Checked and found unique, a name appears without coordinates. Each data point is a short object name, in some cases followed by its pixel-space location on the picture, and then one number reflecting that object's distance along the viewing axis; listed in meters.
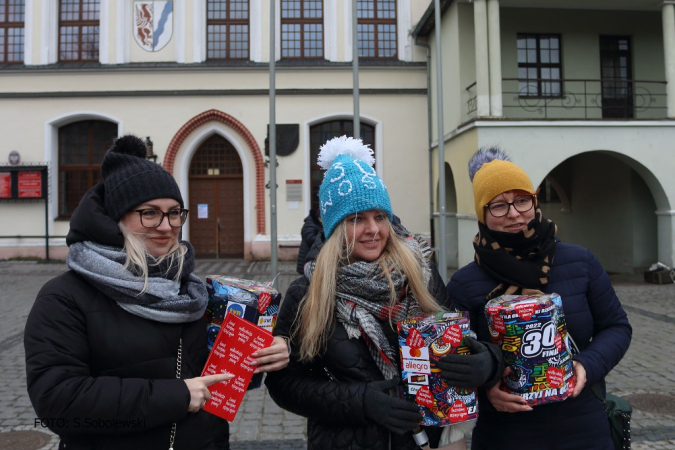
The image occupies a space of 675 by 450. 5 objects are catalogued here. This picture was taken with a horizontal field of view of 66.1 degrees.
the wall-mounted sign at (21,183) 15.94
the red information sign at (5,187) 15.94
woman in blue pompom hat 1.83
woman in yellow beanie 2.03
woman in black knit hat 1.63
